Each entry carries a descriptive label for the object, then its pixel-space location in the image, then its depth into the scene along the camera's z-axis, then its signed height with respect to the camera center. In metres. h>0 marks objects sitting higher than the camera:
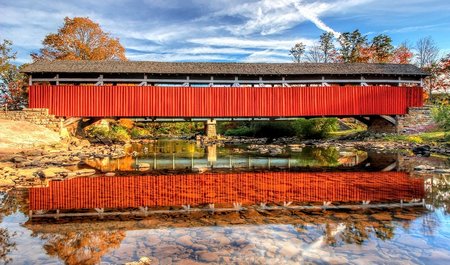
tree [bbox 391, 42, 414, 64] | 37.91 +8.65
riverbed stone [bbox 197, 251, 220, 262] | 4.27 -1.56
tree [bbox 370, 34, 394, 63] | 35.72 +8.83
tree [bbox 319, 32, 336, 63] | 41.92 +10.88
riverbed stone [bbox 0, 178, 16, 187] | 8.96 -1.24
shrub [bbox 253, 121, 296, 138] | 27.99 +0.37
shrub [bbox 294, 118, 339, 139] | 24.61 +0.43
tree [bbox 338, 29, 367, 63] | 37.41 +9.71
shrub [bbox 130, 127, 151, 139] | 31.50 +0.18
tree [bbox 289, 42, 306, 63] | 46.81 +11.26
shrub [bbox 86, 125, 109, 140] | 24.78 +0.25
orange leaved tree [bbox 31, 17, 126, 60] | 29.69 +8.17
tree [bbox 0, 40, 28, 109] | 29.17 +4.47
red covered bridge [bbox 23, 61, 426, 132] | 19.84 +2.69
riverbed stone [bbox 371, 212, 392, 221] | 5.88 -1.49
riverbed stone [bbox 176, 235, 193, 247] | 4.80 -1.54
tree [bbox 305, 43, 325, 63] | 45.16 +10.29
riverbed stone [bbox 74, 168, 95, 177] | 10.58 -1.17
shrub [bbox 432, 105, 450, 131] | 18.56 +0.85
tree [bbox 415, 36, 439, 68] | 42.42 +9.49
